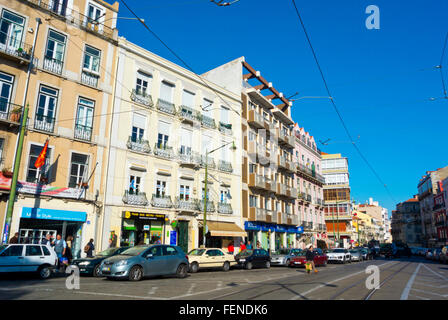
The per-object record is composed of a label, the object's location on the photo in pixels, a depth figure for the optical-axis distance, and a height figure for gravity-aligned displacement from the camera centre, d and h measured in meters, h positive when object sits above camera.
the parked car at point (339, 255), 33.34 -1.70
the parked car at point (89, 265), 15.71 -1.46
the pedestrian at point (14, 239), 15.97 -0.37
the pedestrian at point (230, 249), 27.45 -1.07
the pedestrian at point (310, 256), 19.34 -1.08
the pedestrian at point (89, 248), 19.00 -0.85
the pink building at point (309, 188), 46.74 +7.09
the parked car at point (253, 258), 23.80 -1.60
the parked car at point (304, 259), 25.92 -1.73
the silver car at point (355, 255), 36.69 -1.81
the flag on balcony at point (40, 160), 18.09 +3.71
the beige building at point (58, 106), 18.50 +7.31
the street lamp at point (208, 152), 24.81 +6.77
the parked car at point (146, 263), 13.30 -1.20
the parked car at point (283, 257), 27.87 -1.68
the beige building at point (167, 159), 23.14 +5.69
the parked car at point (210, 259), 19.81 -1.43
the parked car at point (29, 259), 12.87 -1.06
